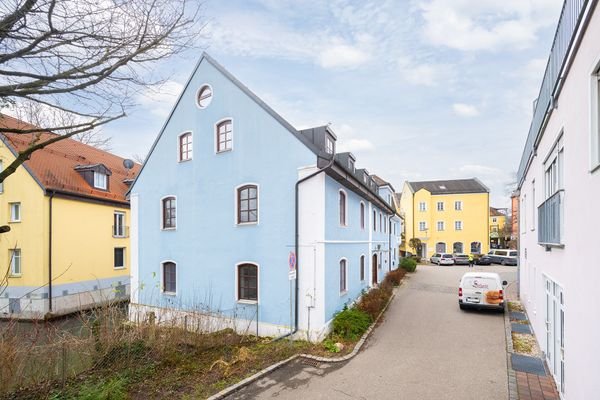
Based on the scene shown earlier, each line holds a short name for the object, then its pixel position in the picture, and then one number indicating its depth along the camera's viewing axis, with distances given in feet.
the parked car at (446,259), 122.52
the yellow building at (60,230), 62.69
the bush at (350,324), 36.63
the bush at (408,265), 98.32
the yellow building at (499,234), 166.71
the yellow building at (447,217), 147.33
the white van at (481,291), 45.71
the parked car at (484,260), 123.24
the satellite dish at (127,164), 95.31
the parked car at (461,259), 122.31
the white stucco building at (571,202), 14.17
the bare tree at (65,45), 15.01
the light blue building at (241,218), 37.88
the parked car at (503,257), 120.26
